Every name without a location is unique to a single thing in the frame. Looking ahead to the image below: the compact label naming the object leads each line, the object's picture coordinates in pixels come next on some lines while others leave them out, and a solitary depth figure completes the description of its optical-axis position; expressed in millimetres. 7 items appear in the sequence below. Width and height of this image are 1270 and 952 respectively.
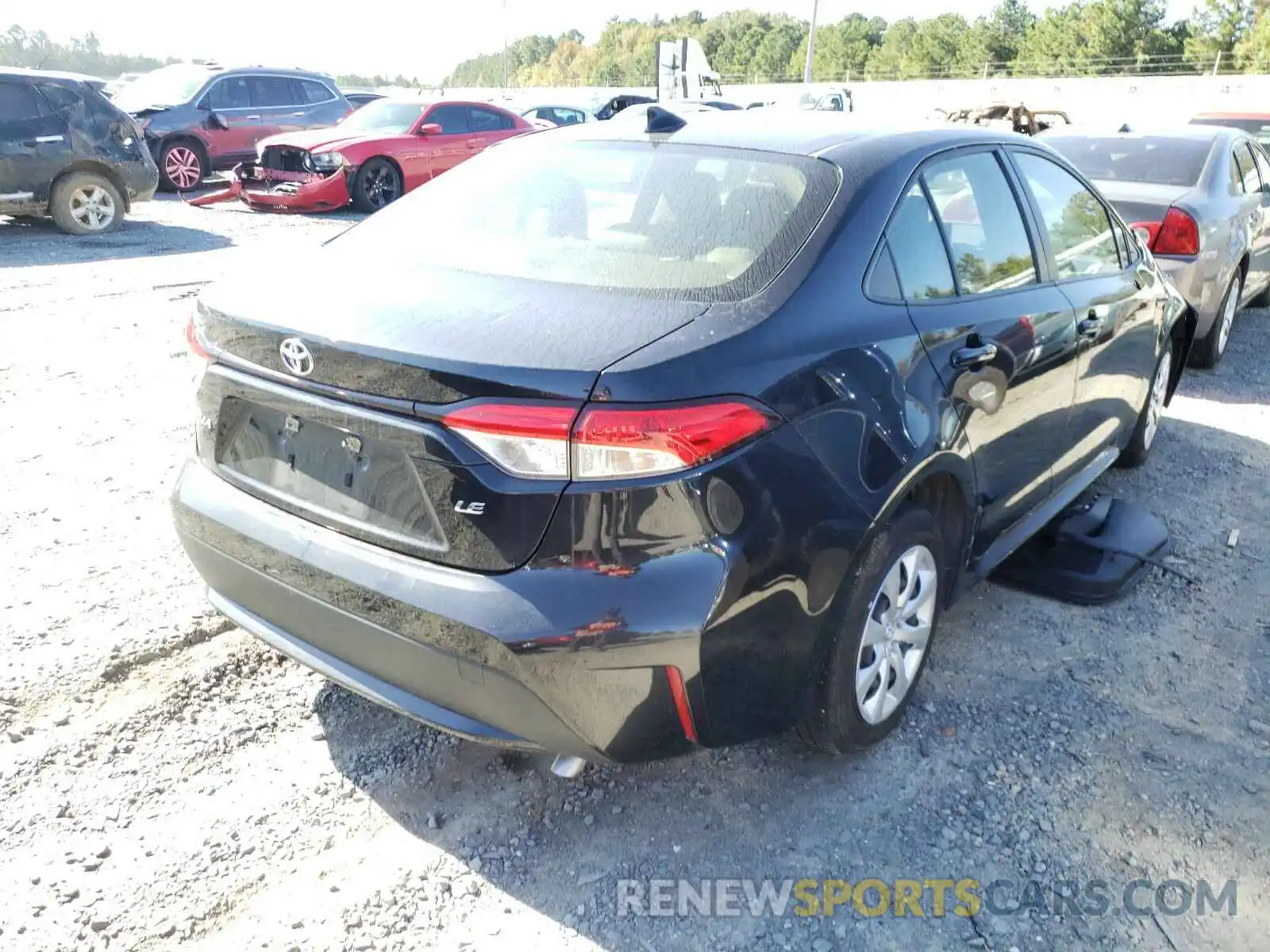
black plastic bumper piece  3844
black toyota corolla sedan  2066
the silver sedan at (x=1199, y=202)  6316
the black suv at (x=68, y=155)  10195
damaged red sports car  12531
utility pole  41250
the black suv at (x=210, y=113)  14344
